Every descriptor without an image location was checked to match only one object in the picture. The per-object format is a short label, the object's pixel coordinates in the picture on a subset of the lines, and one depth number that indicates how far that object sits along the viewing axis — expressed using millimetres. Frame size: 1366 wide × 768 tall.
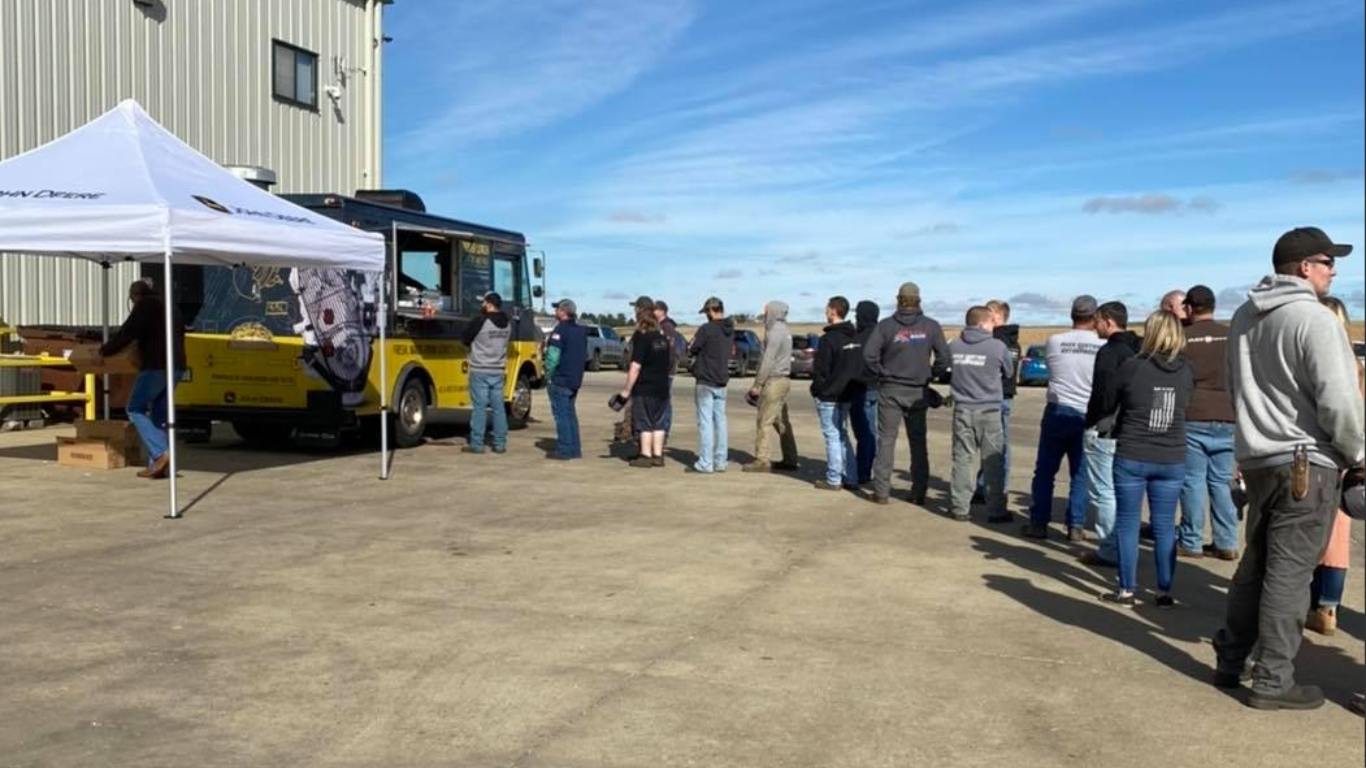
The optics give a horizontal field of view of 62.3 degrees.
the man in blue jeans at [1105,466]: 7531
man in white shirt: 8211
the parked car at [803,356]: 34531
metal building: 15555
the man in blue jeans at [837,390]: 10648
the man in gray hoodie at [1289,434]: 4441
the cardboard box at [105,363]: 10461
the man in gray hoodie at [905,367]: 9703
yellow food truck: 11844
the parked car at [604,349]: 35938
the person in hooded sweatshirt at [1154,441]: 6223
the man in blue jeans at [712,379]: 11461
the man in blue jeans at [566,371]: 12289
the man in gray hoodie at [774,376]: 11273
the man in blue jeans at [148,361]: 10188
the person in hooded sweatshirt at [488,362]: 12430
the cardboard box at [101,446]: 10977
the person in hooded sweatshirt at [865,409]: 10805
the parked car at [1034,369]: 35000
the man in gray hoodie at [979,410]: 8992
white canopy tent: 8383
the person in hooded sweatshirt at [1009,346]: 9359
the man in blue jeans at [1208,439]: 7324
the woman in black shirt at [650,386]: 11883
